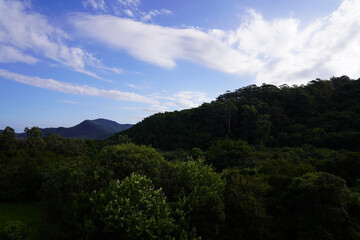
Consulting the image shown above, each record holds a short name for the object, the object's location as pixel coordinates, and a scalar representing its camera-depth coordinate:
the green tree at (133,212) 11.16
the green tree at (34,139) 39.59
